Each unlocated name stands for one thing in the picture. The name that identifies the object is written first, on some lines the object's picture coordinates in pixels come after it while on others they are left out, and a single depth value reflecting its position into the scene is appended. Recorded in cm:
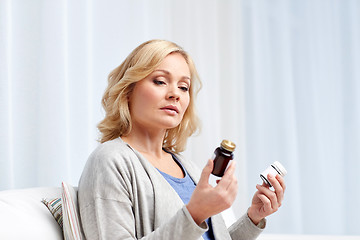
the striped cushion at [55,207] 177
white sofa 164
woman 160
